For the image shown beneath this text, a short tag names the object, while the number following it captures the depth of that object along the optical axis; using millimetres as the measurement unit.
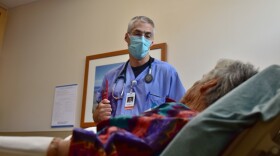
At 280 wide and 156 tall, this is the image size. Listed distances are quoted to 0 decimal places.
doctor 1743
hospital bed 645
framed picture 2529
